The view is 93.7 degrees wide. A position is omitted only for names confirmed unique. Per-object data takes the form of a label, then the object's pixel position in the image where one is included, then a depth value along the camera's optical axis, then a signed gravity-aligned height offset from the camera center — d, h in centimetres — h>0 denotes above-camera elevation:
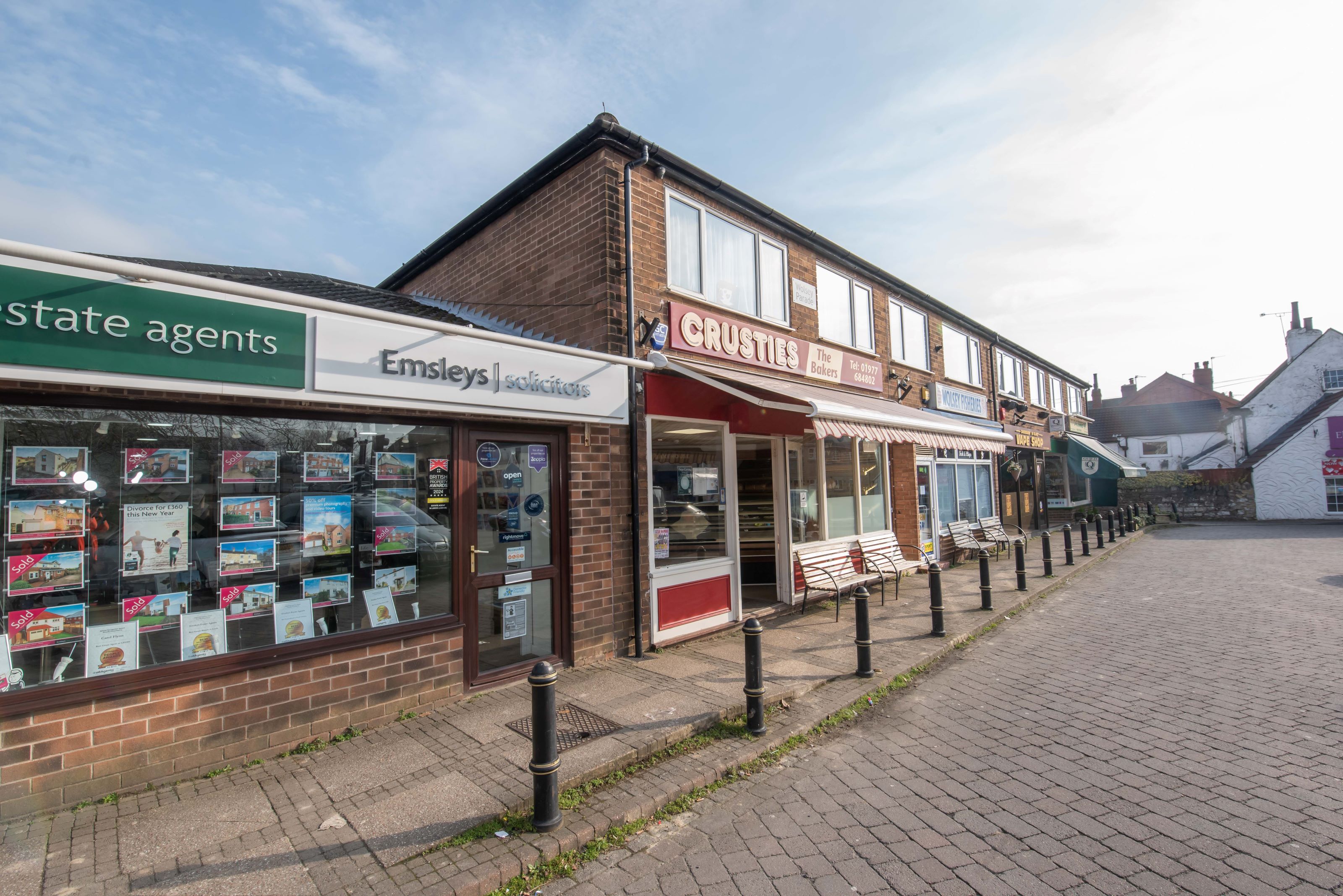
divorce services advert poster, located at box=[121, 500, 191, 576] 408 -20
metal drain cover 454 -173
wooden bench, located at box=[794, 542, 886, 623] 875 -118
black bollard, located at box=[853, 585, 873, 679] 600 -138
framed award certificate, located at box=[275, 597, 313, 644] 462 -86
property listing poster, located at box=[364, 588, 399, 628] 507 -85
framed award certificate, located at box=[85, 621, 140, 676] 392 -88
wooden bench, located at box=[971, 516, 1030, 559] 1445 -108
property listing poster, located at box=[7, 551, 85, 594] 373 -37
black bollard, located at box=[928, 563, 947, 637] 742 -134
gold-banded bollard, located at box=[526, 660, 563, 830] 346 -143
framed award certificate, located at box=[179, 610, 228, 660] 423 -87
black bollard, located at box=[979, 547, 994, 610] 881 -144
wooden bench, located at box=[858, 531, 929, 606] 1037 -111
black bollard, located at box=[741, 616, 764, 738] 478 -145
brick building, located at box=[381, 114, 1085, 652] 680 +187
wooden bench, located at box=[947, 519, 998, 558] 1340 -108
